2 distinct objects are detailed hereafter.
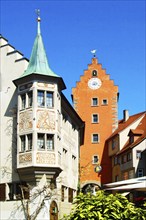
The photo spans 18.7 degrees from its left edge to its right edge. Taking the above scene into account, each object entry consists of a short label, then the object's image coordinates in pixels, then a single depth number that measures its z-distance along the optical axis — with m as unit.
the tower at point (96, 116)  59.25
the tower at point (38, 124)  28.00
